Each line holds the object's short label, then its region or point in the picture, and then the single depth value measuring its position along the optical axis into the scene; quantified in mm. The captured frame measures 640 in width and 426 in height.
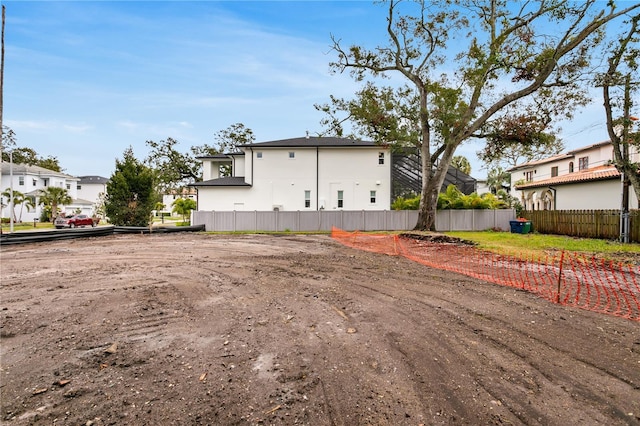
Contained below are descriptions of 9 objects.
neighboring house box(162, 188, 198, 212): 71300
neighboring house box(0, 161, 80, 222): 39219
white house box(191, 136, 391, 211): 26266
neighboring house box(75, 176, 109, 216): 55375
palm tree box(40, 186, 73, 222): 35594
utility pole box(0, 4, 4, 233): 18483
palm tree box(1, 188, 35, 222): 35812
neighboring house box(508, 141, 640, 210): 18922
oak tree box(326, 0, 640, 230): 16203
